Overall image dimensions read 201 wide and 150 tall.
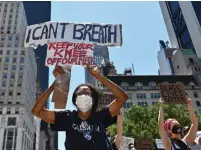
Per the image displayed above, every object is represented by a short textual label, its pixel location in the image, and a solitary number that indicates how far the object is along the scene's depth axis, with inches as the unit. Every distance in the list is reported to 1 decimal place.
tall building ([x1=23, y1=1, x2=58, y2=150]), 4970.5
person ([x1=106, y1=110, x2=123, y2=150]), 180.5
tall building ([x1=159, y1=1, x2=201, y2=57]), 3525.8
